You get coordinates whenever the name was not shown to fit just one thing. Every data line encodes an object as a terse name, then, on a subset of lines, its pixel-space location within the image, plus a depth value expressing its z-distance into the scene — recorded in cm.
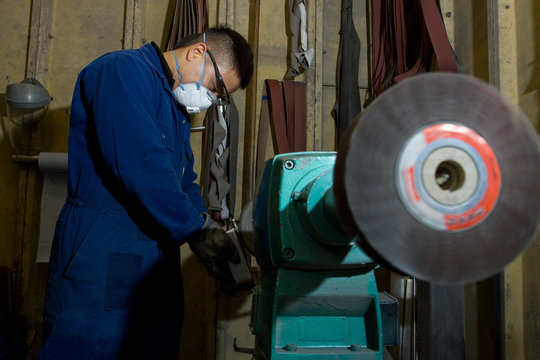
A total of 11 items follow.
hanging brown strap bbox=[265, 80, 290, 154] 219
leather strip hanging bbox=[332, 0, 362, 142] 224
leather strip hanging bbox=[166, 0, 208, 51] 213
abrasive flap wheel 43
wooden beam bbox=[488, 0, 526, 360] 173
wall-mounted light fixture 194
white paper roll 196
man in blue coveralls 100
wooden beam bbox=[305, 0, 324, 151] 226
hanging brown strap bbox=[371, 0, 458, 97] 207
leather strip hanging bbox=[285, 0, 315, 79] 221
